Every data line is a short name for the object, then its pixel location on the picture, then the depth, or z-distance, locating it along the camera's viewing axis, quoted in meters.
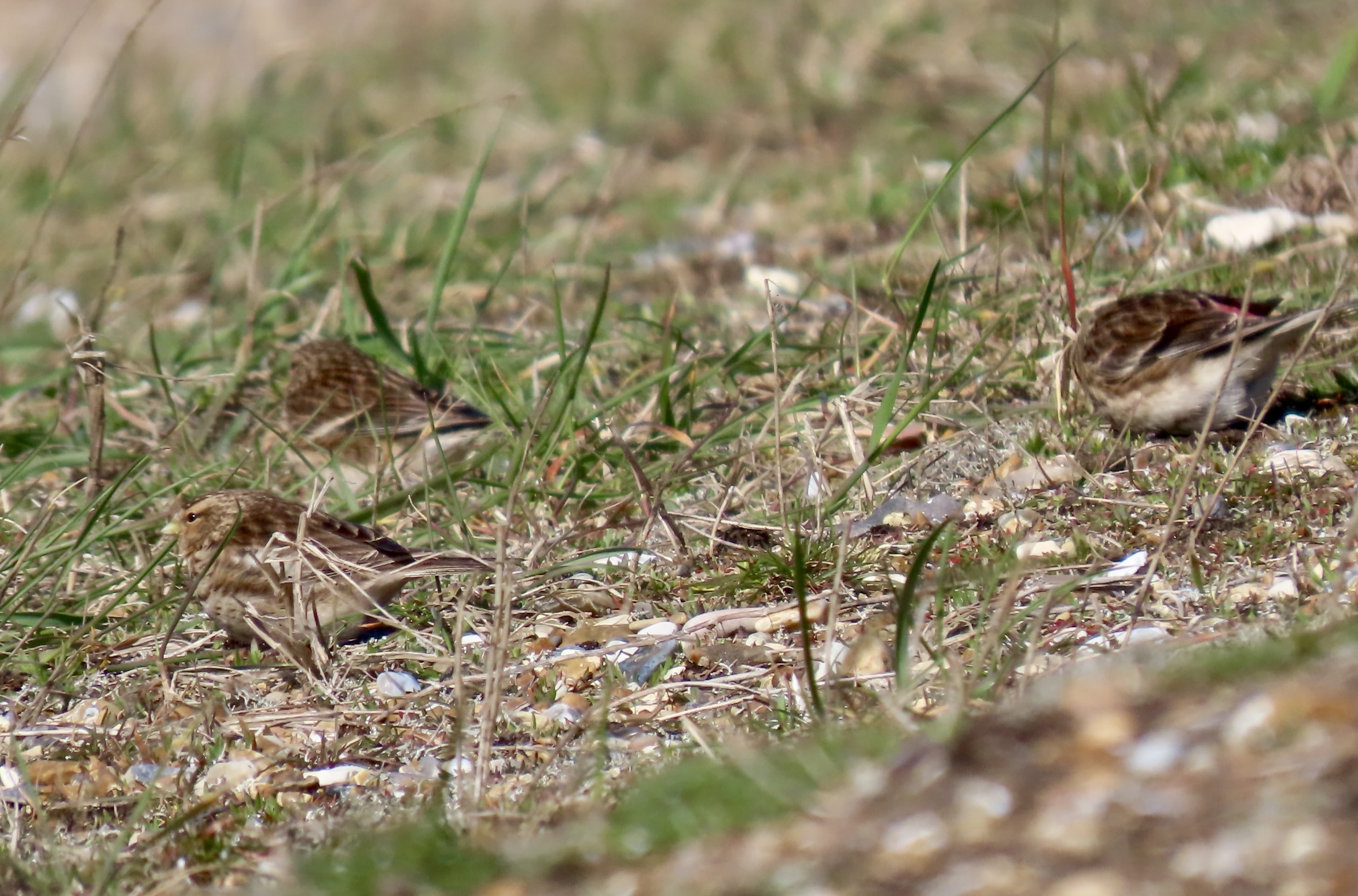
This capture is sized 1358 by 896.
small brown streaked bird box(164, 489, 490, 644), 9.19
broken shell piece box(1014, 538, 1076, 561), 9.30
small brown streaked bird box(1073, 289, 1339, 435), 10.07
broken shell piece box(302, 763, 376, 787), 8.27
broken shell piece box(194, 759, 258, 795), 8.23
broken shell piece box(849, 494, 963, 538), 10.09
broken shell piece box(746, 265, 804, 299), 15.67
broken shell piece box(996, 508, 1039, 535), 9.72
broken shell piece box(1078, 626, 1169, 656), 7.95
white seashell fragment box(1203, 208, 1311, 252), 13.32
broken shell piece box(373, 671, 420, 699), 9.14
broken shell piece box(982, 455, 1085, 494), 10.10
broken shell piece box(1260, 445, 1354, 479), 9.45
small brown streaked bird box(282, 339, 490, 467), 12.87
